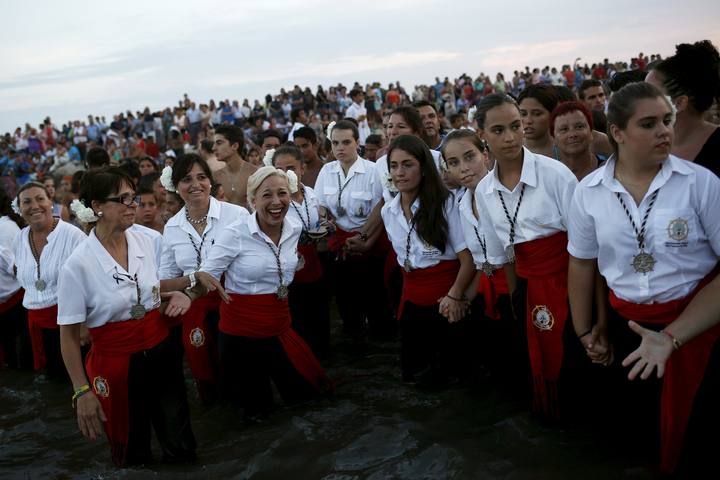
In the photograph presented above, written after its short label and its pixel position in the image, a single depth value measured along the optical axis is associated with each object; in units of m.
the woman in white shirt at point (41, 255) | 6.64
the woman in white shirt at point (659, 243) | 3.21
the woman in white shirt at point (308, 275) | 6.52
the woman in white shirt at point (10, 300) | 7.62
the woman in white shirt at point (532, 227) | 4.12
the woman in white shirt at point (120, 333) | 4.12
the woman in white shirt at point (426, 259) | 5.20
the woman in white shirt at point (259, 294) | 5.14
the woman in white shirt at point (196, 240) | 5.78
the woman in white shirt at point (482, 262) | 4.88
